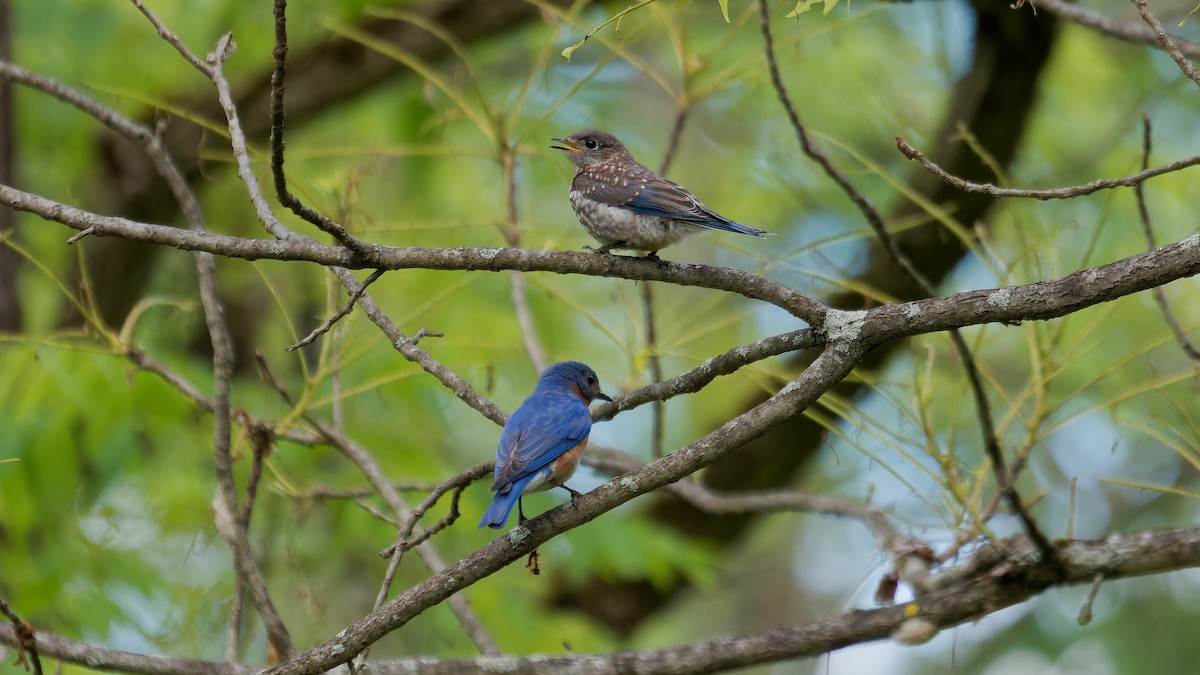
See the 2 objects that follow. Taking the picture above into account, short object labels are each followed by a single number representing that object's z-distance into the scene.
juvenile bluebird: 9.29
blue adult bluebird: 7.83
